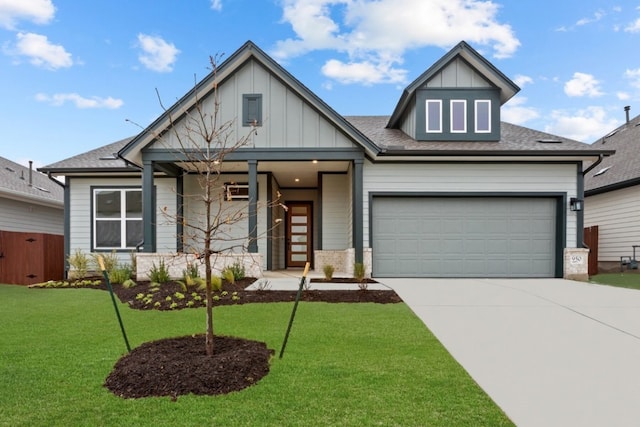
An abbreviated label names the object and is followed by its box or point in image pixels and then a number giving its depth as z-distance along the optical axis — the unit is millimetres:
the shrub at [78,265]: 10633
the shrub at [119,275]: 9633
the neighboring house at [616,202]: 12250
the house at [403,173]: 10234
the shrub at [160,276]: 9110
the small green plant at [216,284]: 7614
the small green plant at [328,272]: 9828
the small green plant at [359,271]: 9758
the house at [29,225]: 10750
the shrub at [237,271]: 9394
